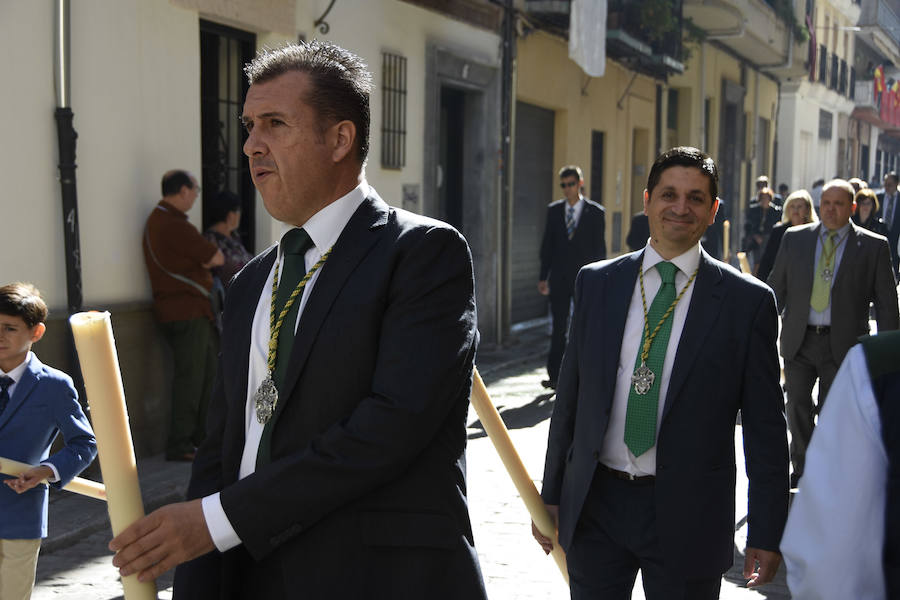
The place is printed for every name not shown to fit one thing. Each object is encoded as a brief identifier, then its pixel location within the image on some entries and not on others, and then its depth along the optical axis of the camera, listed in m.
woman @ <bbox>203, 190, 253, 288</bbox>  8.30
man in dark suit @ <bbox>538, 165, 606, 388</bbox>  11.12
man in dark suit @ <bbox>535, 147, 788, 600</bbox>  3.27
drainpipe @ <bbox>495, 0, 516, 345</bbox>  14.05
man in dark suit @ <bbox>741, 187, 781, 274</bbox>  20.12
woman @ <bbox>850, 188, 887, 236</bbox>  11.63
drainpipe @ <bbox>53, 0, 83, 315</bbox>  6.98
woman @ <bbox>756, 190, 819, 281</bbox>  8.73
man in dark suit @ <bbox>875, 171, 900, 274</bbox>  15.24
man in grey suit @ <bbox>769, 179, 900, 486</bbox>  6.70
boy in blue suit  3.78
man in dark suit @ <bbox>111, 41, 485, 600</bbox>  2.05
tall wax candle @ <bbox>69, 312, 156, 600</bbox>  1.91
